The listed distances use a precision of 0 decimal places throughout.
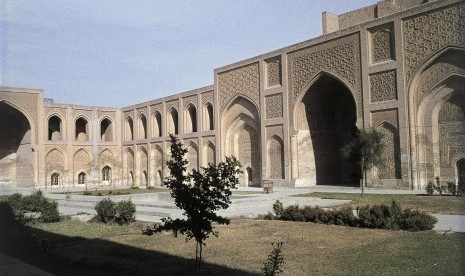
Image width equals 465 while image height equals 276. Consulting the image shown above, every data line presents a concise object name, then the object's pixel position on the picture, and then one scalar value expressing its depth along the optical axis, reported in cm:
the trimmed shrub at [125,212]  1103
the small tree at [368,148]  1739
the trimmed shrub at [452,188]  1523
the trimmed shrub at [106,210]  1141
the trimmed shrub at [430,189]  1541
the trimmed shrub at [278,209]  1117
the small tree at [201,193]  496
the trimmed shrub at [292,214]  1060
